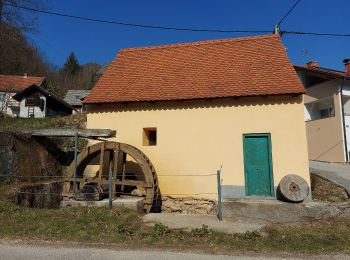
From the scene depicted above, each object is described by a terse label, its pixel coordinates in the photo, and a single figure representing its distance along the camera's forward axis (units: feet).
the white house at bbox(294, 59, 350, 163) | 60.75
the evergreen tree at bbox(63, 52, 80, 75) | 225.76
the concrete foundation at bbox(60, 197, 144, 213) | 30.60
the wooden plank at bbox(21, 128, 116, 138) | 35.09
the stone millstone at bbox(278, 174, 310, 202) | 31.04
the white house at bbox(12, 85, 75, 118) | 120.57
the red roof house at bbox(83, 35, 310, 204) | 34.47
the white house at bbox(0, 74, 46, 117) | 124.36
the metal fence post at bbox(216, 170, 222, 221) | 27.40
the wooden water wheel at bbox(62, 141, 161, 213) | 33.96
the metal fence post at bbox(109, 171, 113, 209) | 29.73
